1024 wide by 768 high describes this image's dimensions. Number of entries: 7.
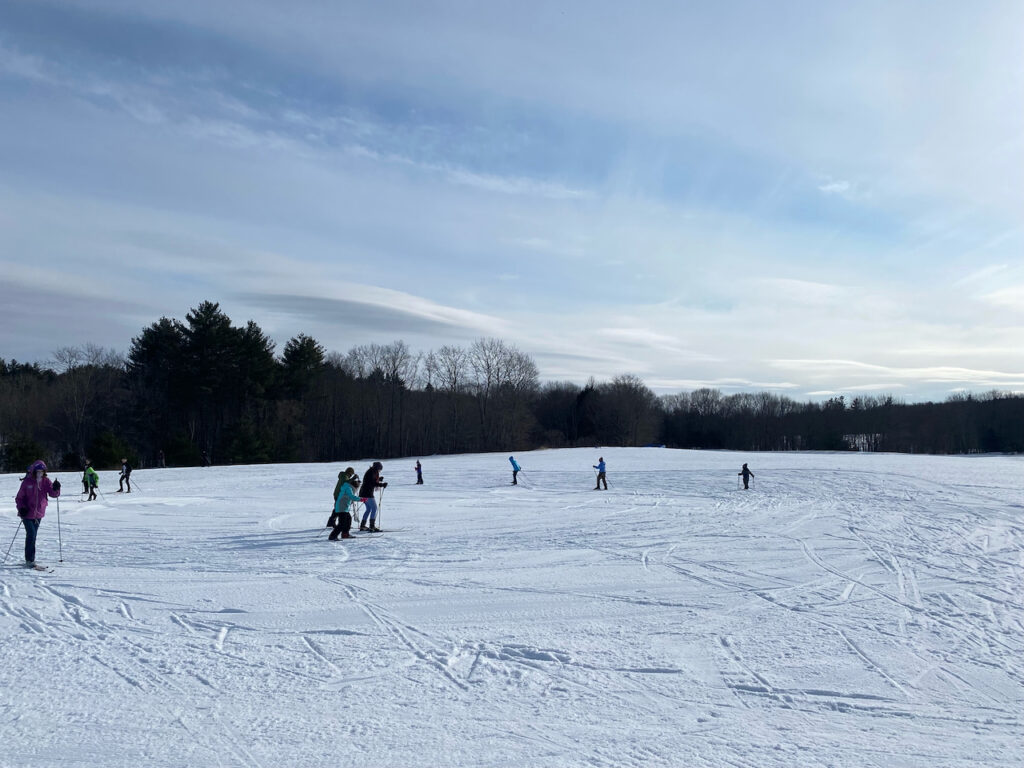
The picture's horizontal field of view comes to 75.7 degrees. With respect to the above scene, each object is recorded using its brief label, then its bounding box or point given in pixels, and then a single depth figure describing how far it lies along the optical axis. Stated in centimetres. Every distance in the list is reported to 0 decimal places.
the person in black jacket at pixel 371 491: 1430
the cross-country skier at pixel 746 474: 2716
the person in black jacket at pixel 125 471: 2673
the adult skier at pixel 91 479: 2324
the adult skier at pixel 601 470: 2770
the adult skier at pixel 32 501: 1042
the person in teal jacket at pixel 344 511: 1362
